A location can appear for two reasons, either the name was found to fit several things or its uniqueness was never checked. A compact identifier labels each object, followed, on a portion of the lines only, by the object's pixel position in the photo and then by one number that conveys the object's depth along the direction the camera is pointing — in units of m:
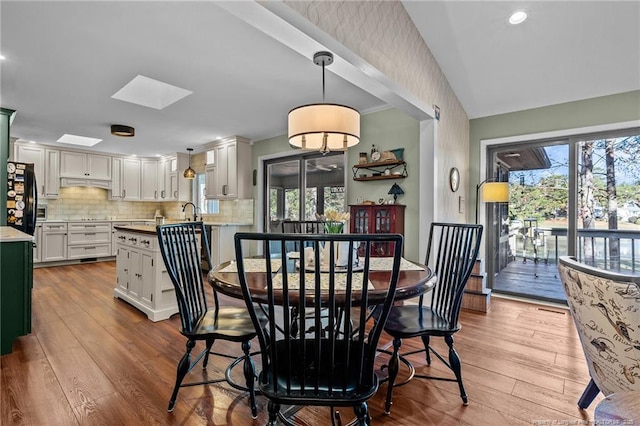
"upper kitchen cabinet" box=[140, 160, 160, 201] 7.31
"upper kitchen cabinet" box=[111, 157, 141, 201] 6.93
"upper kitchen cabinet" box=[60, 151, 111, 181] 6.25
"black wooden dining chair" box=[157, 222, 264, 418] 1.69
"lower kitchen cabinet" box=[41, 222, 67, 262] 5.82
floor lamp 3.67
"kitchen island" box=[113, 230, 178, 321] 3.14
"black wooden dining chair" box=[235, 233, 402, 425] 1.00
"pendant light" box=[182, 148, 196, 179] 5.95
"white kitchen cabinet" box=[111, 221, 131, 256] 6.66
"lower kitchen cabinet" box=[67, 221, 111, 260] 6.14
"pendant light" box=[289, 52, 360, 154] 2.03
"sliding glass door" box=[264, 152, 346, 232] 4.71
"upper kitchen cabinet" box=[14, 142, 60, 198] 5.76
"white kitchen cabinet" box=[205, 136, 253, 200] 5.57
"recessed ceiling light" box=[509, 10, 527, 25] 2.71
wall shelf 3.71
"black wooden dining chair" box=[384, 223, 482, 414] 1.75
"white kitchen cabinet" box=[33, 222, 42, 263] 5.72
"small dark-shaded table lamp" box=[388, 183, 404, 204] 3.71
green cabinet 2.37
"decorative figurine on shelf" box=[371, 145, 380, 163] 3.90
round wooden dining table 1.33
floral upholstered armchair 1.13
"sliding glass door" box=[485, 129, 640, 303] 3.40
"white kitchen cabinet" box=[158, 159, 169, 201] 7.33
